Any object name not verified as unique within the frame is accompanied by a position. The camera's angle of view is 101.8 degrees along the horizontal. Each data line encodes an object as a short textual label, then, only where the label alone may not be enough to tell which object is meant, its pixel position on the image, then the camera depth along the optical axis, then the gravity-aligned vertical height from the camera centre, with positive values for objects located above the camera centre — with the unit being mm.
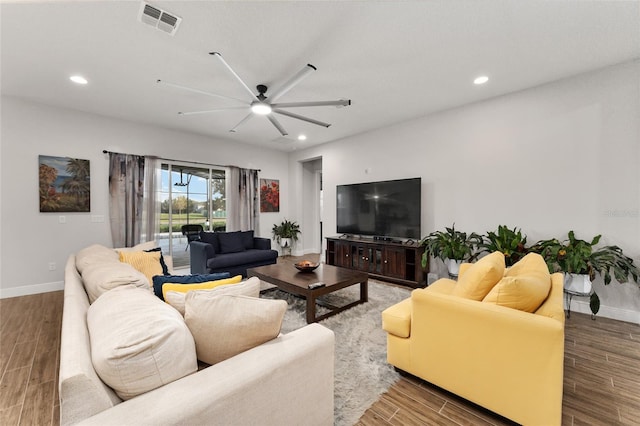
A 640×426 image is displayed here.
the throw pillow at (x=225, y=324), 1117 -502
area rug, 1699 -1217
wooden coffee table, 2711 -815
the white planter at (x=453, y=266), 3659 -811
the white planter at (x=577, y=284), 2721 -787
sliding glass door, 5023 +111
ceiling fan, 2715 +1209
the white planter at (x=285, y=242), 6602 -837
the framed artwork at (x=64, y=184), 3842 +381
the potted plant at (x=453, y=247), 3598 -533
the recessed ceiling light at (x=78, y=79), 3067 +1559
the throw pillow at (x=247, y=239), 4836 -556
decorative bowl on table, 3281 -724
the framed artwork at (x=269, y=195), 6477 +361
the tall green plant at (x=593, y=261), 2654 -539
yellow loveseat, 1358 -833
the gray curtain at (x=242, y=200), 5805 +214
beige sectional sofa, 762 -620
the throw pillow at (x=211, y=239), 4461 -513
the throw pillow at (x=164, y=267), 2991 -672
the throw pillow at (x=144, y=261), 2816 -572
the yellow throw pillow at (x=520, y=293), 1500 -490
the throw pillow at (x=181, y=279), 1514 -432
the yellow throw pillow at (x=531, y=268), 1763 -426
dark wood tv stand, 4113 -854
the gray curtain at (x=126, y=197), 4359 +209
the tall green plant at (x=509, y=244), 3211 -428
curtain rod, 4297 +958
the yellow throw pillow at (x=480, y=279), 1680 -460
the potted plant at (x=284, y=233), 6633 -603
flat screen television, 4355 +27
